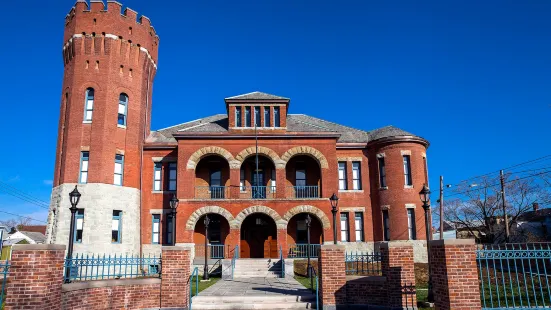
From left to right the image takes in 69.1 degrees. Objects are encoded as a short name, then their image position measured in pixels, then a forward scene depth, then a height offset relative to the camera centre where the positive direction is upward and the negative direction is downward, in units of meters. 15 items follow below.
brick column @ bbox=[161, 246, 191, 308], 12.05 -1.16
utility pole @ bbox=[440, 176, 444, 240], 21.93 +2.11
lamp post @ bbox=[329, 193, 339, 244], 18.57 +1.53
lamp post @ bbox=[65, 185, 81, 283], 11.10 +0.14
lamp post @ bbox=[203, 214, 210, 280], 20.25 -1.84
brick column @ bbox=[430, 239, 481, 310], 9.42 -0.97
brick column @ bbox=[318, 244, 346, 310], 12.34 -1.27
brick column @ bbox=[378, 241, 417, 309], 11.41 -1.14
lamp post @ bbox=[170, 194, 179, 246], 18.28 +1.55
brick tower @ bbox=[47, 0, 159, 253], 24.53 +7.11
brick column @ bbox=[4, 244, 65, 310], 9.04 -0.86
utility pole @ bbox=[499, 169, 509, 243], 27.79 +2.88
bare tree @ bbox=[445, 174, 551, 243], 37.09 +1.91
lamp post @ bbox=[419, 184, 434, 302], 13.06 +0.66
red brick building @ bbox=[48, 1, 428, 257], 25.42 +4.54
